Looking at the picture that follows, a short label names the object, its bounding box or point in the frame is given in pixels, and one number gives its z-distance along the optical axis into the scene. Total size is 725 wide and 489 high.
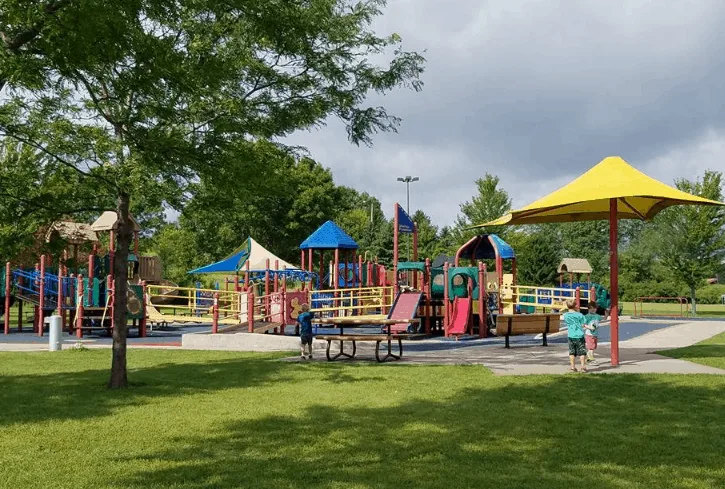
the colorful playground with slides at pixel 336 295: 21.53
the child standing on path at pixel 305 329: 14.70
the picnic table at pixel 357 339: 14.09
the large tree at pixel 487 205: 46.53
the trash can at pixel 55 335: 17.47
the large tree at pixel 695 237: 39.69
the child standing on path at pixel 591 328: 13.09
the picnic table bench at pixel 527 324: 17.22
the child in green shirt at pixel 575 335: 12.40
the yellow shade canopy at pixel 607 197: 12.52
